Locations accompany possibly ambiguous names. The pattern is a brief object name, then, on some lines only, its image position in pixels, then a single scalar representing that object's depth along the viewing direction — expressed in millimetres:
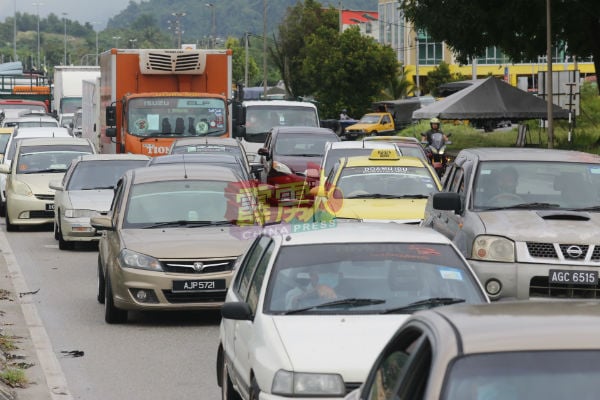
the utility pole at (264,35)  80825
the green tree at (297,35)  93044
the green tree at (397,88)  88938
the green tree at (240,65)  155250
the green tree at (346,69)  78250
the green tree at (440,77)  106125
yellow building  121688
